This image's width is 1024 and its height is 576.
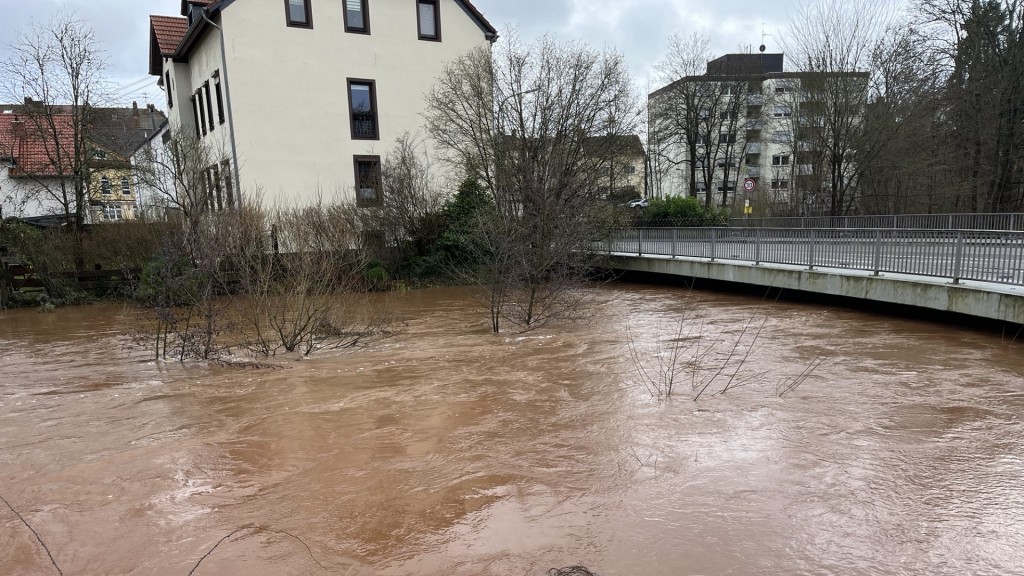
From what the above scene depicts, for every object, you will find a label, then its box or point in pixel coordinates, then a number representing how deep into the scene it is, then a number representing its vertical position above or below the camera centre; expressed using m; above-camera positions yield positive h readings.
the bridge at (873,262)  10.56 -1.36
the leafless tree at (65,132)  19.58 +3.33
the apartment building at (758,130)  26.72 +4.65
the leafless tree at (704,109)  39.72 +6.67
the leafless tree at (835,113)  26.16 +4.05
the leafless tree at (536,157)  13.02 +2.05
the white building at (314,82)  22.02 +5.45
